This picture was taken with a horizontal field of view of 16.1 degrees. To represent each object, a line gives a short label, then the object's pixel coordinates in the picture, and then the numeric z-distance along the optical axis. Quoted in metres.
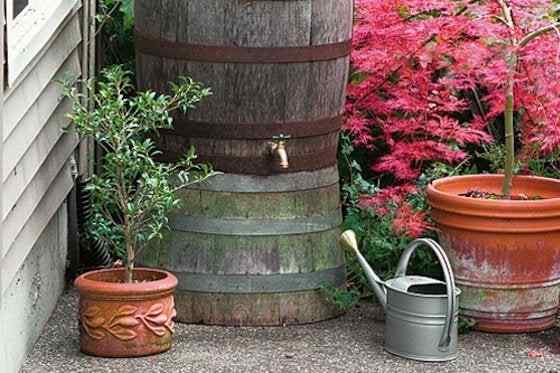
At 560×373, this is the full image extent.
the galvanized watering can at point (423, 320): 7.45
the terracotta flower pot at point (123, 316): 7.24
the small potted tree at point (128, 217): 7.25
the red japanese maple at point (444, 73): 8.25
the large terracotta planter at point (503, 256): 7.85
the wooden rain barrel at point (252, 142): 7.68
